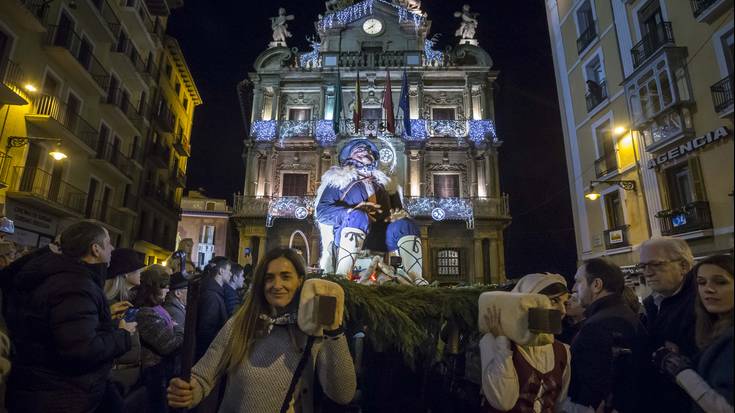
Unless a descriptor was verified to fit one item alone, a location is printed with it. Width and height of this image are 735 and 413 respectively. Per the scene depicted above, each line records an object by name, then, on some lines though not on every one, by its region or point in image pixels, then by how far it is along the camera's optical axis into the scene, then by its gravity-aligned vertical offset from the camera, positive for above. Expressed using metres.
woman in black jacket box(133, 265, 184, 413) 3.27 -0.48
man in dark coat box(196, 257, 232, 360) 3.76 -0.30
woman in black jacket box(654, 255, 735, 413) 1.43 -0.29
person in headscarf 2.23 -0.49
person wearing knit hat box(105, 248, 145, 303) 3.66 +0.04
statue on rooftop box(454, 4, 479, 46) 23.58 +15.35
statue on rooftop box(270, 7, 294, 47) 23.58 +15.22
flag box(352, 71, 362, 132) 15.32 +6.73
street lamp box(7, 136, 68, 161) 12.85 +4.46
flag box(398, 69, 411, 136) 17.31 +7.93
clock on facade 23.30 +15.07
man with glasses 2.56 -0.16
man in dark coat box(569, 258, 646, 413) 2.64 -0.51
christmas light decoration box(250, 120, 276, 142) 20.97 +8.00
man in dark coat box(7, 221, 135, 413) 2.33 -0.37
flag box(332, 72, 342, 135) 16.77 +7.63
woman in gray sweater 2.04 -0.42
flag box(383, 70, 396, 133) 16.42 +7.54
